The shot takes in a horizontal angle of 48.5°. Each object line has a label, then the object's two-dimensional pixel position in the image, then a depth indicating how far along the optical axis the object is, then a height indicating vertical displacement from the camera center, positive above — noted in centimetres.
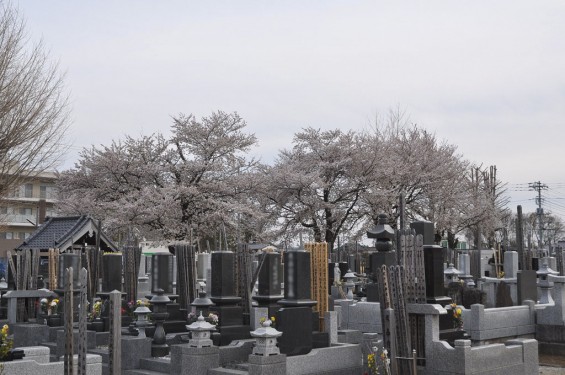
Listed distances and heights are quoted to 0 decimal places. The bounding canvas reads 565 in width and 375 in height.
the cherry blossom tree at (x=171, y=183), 3372 +376
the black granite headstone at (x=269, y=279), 1229 -62
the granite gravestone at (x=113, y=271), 1620 -57
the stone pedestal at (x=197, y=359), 991 -176
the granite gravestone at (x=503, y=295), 1702 -138
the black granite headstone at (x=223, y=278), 1281 -63
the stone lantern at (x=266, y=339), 897 -131
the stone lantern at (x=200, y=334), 1002 -137
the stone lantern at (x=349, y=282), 1654 -104
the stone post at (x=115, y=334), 612 -83
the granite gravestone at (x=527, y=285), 1701 -109
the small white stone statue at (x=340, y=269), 2173 -81
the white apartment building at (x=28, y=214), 6019 +370
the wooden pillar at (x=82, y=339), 593 -85
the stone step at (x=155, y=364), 1109 -207
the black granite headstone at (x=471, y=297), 1564 -128
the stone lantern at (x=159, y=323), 1208 -146
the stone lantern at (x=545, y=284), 1548 -97
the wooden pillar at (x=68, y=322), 589 -68
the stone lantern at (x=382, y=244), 1569 +6
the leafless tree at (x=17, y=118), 1277 +274
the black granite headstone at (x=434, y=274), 1012 -46
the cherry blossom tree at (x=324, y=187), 3541 +342
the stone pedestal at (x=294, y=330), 1002 -133
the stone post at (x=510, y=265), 1838 -58
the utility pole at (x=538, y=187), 6331 +582
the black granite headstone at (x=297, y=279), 1061 -53
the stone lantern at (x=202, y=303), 1249 -108
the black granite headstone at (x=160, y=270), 1444 -49
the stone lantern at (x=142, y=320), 1225 -140
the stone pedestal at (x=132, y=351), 1166 -190
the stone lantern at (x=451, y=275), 1850 -87
